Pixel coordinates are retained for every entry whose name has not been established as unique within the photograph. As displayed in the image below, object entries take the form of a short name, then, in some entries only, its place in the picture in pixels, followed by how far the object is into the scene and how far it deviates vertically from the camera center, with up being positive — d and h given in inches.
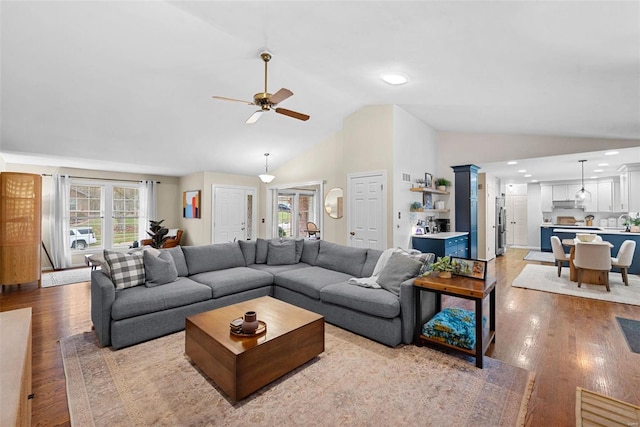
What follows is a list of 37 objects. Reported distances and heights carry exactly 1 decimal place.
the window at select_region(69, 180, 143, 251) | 267.9 +0.0
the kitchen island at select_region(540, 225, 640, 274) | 230.7 -18.9
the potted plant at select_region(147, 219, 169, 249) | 271.7 -17.7
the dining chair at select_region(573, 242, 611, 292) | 186.9 -28.3
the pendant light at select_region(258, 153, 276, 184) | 257.5 +34.5
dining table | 196.8 -41.1
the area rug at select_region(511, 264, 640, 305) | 173.5 -47.8
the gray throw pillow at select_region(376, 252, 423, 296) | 116.8 -23.1
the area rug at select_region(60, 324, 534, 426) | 72.9 -50.1
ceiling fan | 114.1 +47.2
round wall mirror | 237.3 +10.7
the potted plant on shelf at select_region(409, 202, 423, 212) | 206.8 +5.6
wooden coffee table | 79.0 -39.1
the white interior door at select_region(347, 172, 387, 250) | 195.3 +3.5
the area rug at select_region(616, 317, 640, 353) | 112.3 -49.9
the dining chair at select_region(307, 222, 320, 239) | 341.1 -16.6
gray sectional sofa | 108.5 -32.3
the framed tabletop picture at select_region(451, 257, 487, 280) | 108.1 -20.2
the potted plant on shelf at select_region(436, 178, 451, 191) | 236.5 +25.8
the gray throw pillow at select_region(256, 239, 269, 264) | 177.9 -22.1
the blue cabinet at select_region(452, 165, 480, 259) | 234.4 +11.4
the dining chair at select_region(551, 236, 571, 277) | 224.4 -29.2
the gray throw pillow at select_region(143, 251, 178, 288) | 127.2 -24.6
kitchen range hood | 358.9 +13.4
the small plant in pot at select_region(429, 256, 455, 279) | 109.1 -19.6
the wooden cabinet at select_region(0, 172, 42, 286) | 183.2 -7.8
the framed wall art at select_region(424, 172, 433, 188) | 225.5 +27.4
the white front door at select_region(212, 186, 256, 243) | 290.2 +2.0
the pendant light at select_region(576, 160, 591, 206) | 322.1 +20.9
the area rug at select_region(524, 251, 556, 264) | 300.2 -45.3
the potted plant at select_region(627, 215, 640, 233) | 230.1 -8.0
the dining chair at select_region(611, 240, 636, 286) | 194.7 -29.5
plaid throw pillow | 119.0 -22.4
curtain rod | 259.4 +34.9
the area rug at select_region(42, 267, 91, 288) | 203.1 -46.4
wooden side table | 94.2 -26.6
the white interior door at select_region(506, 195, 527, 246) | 397.1 -7.0
